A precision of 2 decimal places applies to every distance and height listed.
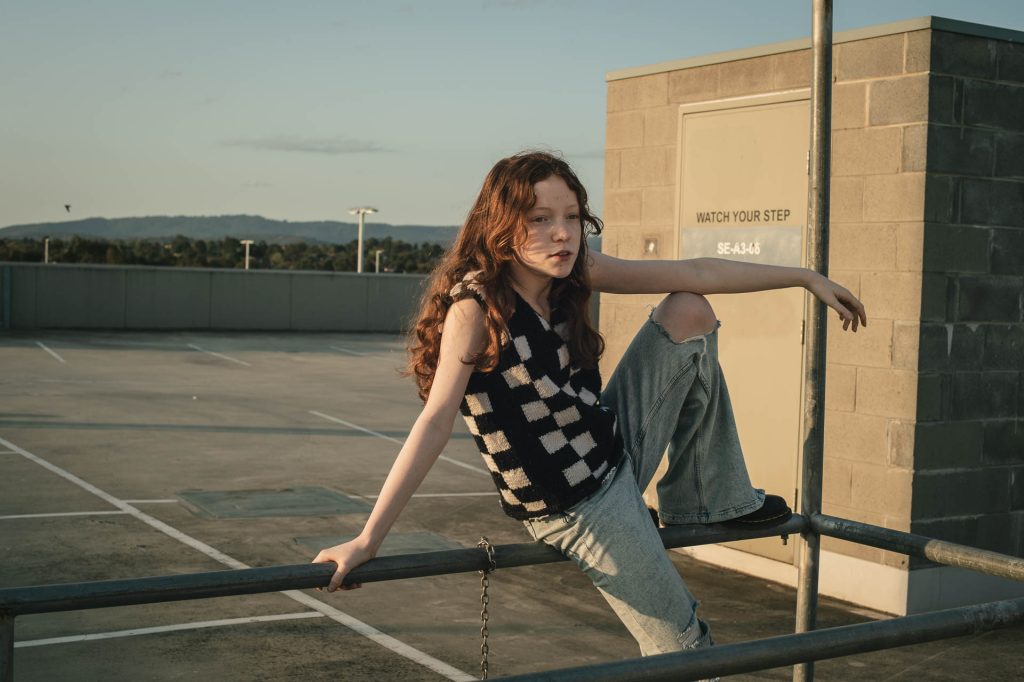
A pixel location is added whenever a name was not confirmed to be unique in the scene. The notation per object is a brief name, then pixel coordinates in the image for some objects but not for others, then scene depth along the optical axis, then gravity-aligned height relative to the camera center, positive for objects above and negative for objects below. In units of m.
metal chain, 2.47 -0.63
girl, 2.72 -0.25
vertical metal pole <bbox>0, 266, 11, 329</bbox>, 30.47 -0.63
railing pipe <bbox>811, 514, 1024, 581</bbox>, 2.58 -0.57
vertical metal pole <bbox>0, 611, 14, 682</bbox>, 1.98 -0.60
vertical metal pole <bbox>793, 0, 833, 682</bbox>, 3.18 +0.07
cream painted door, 8.12 +0.37
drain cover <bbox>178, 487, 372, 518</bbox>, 10.05 -1.89
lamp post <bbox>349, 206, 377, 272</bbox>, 48.19 +2.85
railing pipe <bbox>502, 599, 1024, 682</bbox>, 1.85 -0.58
